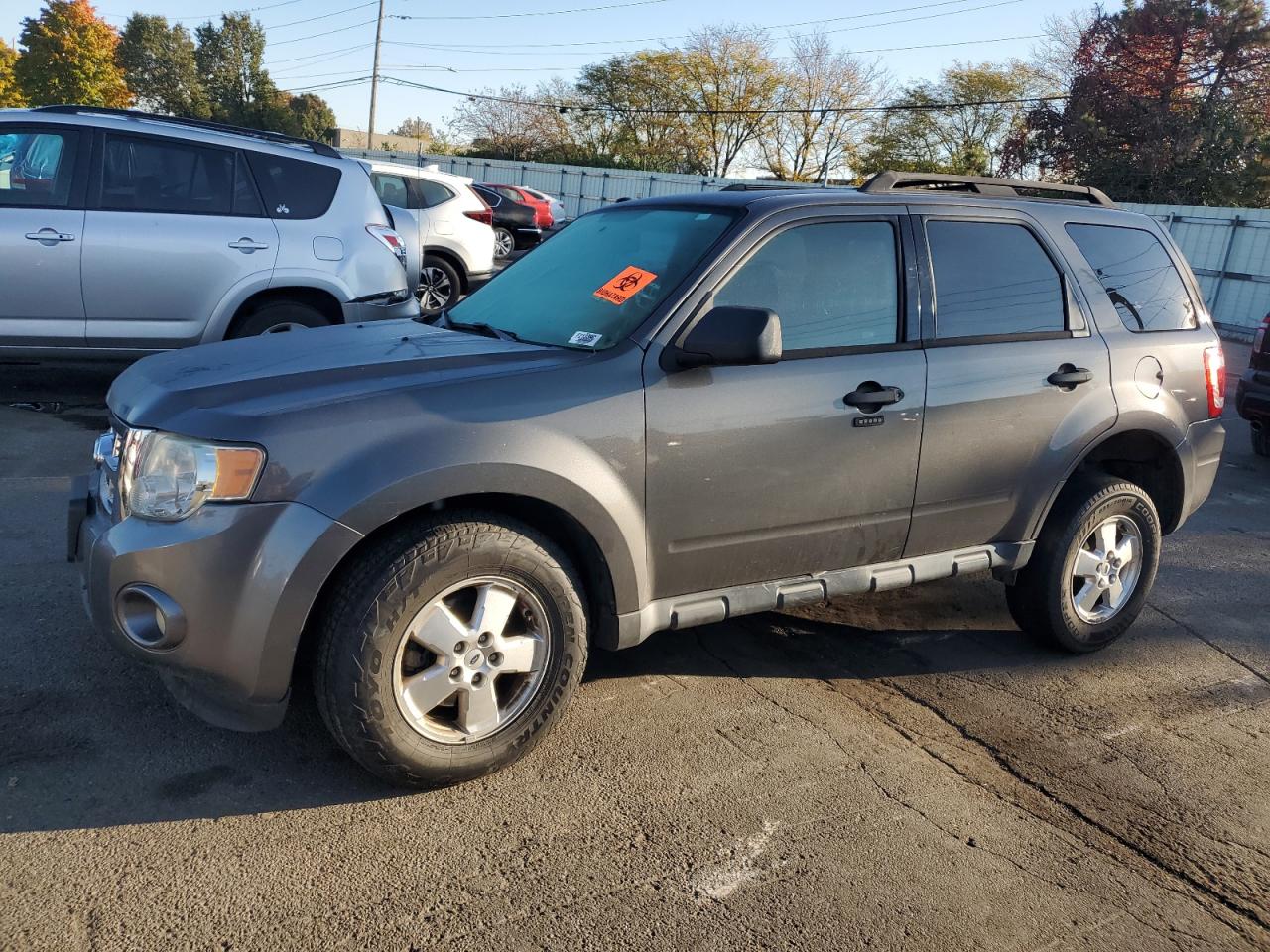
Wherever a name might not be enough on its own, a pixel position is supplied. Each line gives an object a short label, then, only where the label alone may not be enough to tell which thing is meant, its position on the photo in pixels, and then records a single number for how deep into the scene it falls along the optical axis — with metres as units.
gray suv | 2.94
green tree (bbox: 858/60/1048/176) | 53.69
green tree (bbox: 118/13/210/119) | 77.06
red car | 21.39
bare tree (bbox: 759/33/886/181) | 56.66
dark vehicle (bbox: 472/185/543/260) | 20.34
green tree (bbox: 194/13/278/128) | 80.62
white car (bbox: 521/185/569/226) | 23.25
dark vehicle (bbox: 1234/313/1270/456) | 8.45
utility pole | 54.50
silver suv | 6.63
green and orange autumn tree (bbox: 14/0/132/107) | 60.72
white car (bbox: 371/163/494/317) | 12.23
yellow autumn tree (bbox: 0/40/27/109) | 60.78
